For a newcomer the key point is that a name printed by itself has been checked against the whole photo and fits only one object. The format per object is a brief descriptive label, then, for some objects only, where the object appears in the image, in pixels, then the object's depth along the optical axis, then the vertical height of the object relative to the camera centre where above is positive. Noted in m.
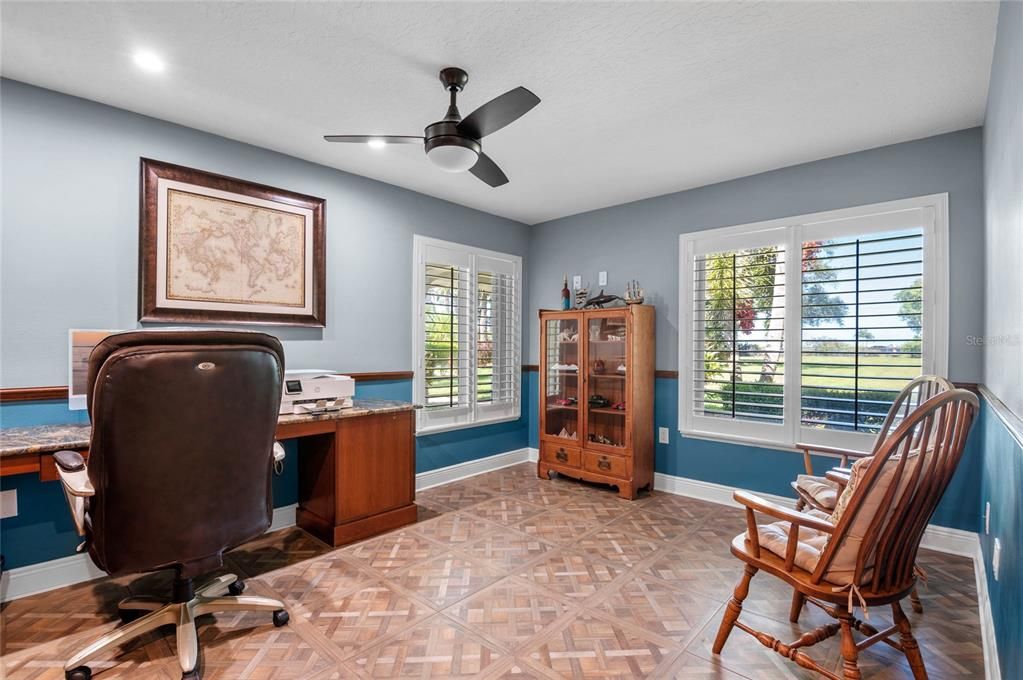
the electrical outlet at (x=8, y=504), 2.20 -0.76
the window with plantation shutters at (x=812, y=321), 2.98 +0.15
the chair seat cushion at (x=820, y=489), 2.23 -0.71
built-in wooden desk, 2.91 -0.83
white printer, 2.79 -0.32
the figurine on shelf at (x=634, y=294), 4.09 +0.41
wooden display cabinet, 3.92 -0.48
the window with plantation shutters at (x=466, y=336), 4.13 +0.05
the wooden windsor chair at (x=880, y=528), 1.48 -0.59
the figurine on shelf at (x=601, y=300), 4.30 +0.37
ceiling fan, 2.01 +0.97
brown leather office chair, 1.57 -0.42
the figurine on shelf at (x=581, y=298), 4.48 +0.41
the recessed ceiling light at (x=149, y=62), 2.18 +1.28
